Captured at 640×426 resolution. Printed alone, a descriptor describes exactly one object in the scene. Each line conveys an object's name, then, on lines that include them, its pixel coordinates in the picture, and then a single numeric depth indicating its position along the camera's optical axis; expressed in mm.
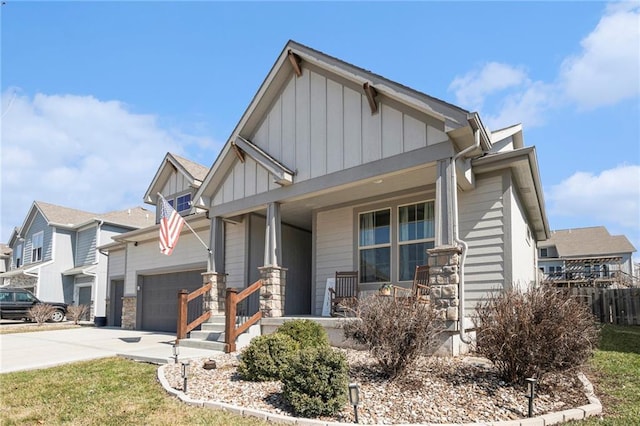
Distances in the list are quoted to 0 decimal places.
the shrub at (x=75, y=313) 20152
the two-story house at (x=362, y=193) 8078
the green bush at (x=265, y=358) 6297
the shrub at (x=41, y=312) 19155
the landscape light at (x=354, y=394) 4461
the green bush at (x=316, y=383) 4844
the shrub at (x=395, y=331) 5637
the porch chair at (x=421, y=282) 7880
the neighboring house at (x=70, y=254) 24344
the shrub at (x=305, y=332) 7227
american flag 10820
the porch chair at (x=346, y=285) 10766
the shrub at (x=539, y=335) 5168
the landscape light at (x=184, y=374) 5988
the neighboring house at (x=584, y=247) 35344
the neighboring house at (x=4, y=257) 36603
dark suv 20692
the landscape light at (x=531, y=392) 4625
